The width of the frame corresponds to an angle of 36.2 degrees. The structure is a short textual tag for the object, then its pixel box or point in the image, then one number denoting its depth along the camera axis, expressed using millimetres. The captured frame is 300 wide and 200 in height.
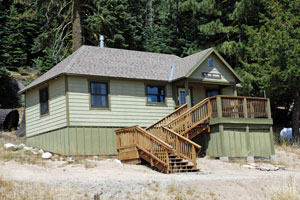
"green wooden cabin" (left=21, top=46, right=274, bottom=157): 23031
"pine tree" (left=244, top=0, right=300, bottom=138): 29428
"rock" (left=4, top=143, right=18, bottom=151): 23266
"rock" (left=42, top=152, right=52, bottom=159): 22158
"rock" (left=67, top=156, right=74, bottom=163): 21375
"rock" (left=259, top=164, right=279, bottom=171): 22047
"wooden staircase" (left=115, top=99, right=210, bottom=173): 19984
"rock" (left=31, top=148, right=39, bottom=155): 23134
